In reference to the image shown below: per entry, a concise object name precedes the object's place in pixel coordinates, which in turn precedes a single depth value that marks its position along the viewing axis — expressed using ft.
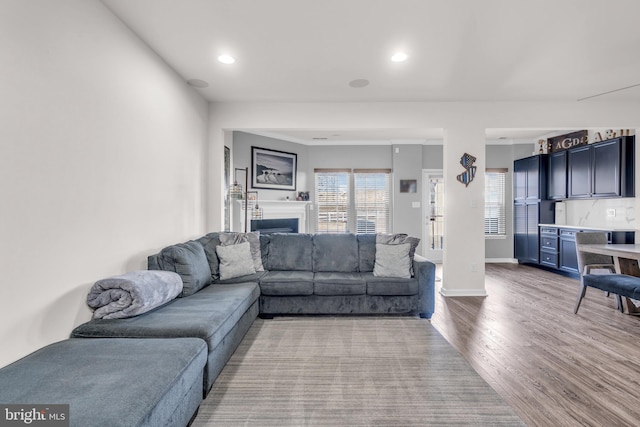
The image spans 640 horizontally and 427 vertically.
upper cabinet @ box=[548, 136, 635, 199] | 14.88
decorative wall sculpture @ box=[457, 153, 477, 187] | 13.69
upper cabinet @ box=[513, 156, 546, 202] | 19.49
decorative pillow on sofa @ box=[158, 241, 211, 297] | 8.78
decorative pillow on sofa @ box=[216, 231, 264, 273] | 11.28
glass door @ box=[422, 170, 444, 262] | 22.16
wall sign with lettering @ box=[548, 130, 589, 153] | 17.83
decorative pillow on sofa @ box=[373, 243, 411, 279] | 11.02
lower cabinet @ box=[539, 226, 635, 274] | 16.78
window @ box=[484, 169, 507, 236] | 22.26
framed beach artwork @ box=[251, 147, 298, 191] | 18.45
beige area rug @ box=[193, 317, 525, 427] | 5.68
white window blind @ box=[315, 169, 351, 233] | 22.21
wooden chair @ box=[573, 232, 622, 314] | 11.44
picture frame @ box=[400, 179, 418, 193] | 21.81
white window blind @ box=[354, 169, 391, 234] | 22.26
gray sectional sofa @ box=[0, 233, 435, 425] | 6.24
